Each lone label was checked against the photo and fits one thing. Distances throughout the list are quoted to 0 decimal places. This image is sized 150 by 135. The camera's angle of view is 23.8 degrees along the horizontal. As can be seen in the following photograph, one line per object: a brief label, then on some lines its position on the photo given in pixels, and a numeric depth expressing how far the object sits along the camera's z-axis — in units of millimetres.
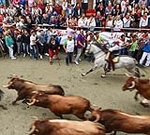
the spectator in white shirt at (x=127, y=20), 17391
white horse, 14125
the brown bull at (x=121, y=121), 9047
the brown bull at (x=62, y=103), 10141
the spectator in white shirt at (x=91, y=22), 17578
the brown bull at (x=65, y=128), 8680
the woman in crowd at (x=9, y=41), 16777
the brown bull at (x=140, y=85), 11141
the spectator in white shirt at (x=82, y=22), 17656
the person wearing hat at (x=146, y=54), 15844
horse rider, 15523
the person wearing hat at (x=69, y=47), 15953
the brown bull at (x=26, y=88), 11281
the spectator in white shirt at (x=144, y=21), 17250
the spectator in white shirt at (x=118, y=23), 17312
